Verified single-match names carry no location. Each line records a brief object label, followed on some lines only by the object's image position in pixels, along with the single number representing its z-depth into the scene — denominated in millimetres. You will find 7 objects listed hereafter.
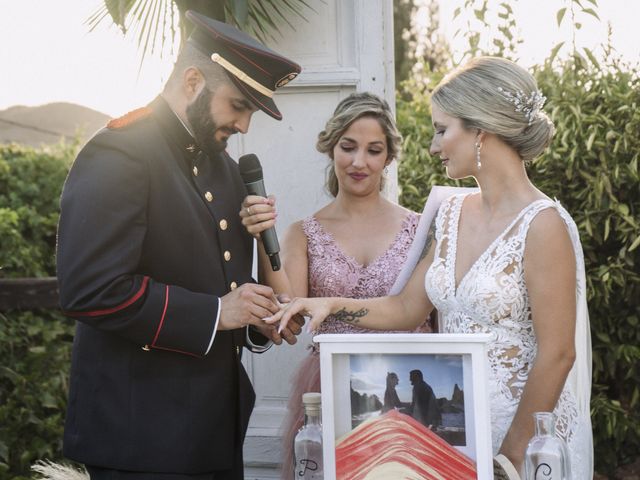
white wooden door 3781
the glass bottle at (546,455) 1972
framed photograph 1911
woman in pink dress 3416
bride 2541
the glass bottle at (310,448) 2072
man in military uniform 2258
